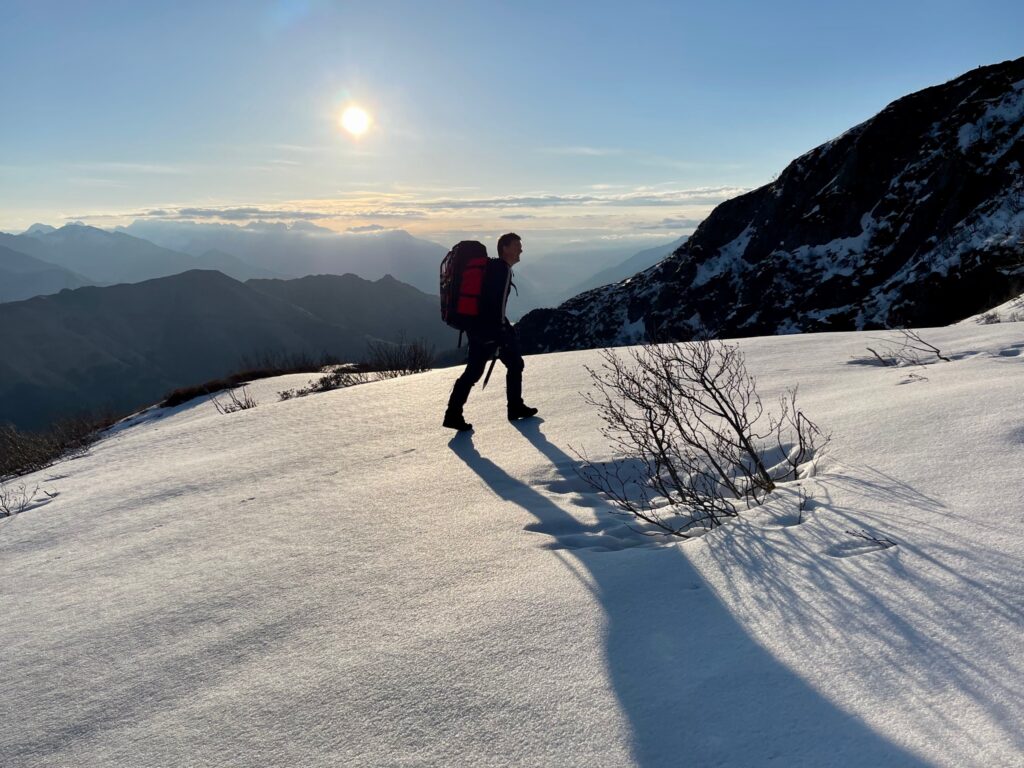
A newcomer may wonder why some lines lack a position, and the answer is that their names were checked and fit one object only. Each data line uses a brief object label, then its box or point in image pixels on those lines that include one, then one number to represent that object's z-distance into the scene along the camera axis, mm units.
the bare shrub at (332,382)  11773
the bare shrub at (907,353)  5180
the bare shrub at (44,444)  9523
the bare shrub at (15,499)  5152
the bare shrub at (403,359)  12422
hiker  5660
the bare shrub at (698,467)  2893
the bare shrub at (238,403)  11188
